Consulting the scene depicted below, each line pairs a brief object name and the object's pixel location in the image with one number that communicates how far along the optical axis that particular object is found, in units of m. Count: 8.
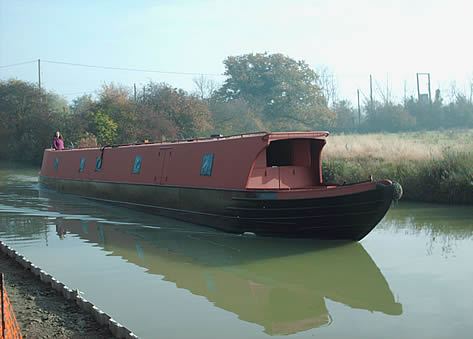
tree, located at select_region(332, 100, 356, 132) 55.38
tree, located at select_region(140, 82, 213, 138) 33.59
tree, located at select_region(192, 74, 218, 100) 63.35
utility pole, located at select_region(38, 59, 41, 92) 49.85
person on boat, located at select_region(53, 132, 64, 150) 20.05
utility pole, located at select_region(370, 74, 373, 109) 54.89
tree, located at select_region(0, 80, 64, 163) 33.69
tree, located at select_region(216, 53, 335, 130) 48.09
